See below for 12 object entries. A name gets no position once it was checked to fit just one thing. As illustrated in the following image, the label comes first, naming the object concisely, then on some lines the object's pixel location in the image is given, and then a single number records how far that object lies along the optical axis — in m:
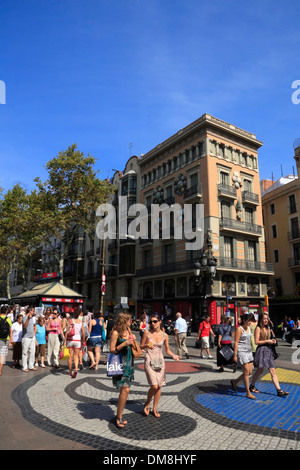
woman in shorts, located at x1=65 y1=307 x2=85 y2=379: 8.82
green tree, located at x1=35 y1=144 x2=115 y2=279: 30.62
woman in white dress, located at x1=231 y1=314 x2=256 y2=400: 6.81
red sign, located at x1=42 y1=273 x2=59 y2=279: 29.62
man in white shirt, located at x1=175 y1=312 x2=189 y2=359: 12.62
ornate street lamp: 16.92
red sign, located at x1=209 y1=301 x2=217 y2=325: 27.83
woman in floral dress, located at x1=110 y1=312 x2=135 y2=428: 4.95
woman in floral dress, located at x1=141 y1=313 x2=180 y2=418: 5.36
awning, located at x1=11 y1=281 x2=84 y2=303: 19.41
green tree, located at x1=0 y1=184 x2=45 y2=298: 31.00
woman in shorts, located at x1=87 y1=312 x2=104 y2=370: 10.12
